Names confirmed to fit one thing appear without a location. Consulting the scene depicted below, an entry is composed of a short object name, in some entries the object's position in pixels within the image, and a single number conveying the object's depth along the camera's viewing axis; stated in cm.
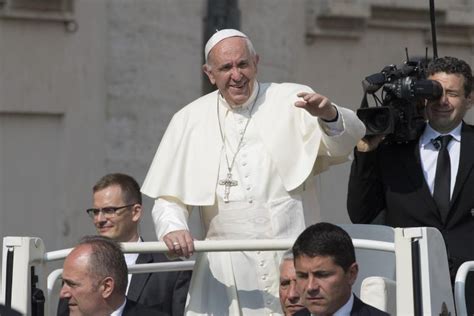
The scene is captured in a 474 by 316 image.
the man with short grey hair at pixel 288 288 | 1577
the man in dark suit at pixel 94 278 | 1557
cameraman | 1708
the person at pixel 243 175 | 1653
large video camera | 1678
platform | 1472
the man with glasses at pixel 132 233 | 1791
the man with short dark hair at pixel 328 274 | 1468
